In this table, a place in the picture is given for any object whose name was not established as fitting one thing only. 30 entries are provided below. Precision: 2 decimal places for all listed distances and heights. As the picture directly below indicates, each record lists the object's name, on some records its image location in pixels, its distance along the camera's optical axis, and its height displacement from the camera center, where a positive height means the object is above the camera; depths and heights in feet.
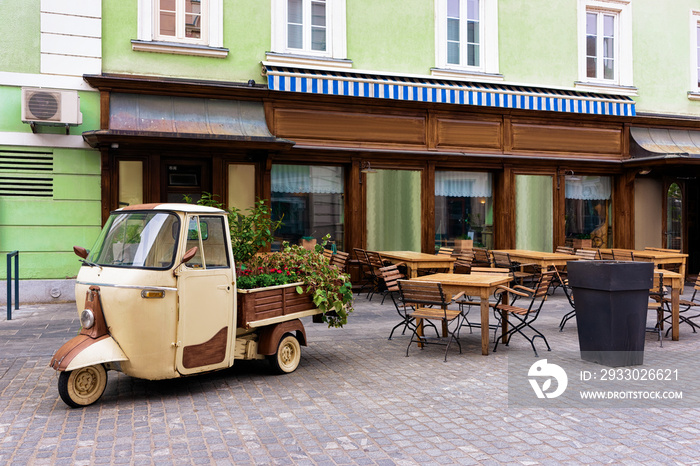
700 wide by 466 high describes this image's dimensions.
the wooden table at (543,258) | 39.83 -1.90
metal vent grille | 37.17 +3.28
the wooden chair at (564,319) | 30.63 -4.57
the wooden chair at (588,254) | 42.94 -1.74
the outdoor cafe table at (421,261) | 38.09 -2.02
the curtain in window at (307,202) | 43.39 +1.90
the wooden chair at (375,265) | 38.90 -2.30
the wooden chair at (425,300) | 24.62 -2.85
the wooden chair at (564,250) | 47.14 -1.59
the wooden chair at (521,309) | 25.52 -3.26
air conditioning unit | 35.76 +7.03
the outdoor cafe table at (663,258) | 40.58 -1.89
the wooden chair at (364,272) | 41.24 -2.92
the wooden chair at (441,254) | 39.91 -1.79
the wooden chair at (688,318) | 29.32 -4.34
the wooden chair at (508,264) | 40.96 -2.33
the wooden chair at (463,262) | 43.40 -2.32
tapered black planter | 22.66 -2.95
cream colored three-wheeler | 18.17 -2.20
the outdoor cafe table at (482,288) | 24.72 -2.38
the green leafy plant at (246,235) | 23.13 -0.24
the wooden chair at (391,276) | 32.63 -2.51
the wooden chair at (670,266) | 44.50 -2.71
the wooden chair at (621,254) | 44.10 -1.81
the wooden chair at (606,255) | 46.53 -1.96
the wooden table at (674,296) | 28.19 -3.02
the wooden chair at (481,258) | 43.60 -2.03
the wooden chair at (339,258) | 38.21 -1.83
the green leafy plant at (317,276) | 22.81 -1.76
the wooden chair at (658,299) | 28.22 -3.28
